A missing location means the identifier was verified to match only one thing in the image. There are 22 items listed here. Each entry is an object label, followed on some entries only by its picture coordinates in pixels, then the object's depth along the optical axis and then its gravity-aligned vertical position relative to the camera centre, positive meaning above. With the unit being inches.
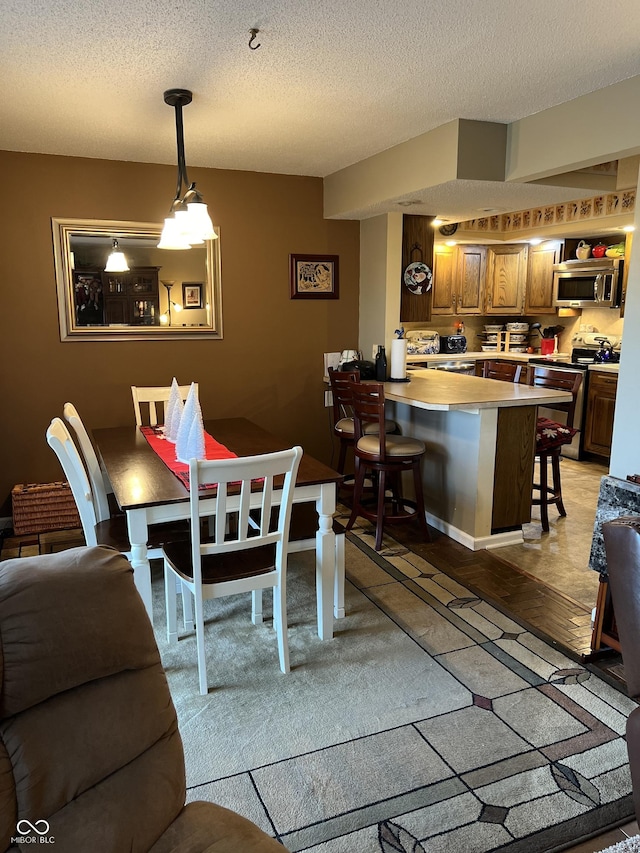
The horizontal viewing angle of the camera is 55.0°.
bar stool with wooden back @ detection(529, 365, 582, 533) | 157.5 -30.5
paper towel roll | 174.5 -11.6
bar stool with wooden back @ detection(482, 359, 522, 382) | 199.5 -17.2
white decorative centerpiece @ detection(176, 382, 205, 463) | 110.9 -20.6
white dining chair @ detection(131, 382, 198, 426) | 150.3 -19.8
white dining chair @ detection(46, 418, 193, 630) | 97.4 -35.3
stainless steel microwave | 229.2 +13.6
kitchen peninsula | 143.6 -33.3
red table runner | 108.0 -26.3
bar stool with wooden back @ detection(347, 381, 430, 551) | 145.1 -32.3
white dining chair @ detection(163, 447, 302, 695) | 86.4 -34.1
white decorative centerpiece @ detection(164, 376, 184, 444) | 129.6 -19.9
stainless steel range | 225.6 -15.7
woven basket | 155.9 -48.7
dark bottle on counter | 179.3 -13.9
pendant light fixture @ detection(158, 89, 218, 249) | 111.3 +17.5
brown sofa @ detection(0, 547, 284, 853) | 42.6 -29.6
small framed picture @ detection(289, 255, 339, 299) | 185.2 +12.0
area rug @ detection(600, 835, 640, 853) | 66.0 -56.2
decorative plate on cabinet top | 182.7 +11.6
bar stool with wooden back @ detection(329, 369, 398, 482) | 156.9 -25.3
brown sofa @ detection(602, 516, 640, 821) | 63.2 -28.9
